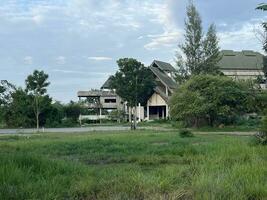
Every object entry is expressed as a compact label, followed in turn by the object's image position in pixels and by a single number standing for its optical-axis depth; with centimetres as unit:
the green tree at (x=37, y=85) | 6152
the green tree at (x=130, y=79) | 6681
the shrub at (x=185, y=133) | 2775
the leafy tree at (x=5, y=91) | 6694
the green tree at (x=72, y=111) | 7481
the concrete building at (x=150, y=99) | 7088
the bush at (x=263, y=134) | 1507
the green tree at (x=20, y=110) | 6368
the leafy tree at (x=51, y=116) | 6525
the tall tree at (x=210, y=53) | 5791
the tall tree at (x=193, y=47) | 5784
